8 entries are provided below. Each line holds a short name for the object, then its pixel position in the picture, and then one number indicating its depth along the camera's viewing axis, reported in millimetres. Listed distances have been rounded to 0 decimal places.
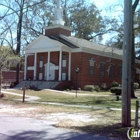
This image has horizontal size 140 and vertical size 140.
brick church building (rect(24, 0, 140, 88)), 34344
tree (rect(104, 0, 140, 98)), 23859
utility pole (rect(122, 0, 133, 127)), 9695
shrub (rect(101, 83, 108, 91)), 36875
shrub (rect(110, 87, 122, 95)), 27812
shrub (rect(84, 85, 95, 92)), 32750
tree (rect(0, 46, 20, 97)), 22852
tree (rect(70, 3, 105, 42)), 51772
